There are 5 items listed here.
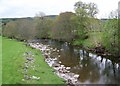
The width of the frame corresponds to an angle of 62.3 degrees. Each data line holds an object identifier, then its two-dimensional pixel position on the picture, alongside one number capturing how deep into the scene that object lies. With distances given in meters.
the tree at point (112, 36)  19.64
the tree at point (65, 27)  33.60
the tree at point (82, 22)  31.87
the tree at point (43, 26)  45.26
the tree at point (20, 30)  38.67
